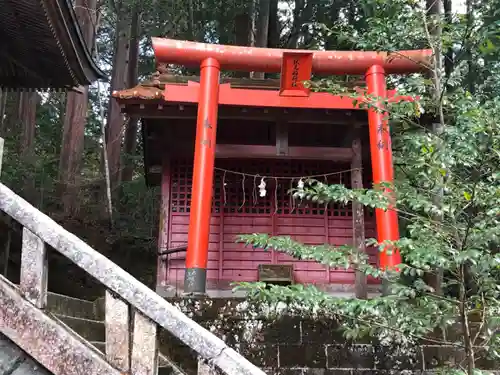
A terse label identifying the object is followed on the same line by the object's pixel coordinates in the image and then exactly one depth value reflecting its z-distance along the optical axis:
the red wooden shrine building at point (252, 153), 6.55
